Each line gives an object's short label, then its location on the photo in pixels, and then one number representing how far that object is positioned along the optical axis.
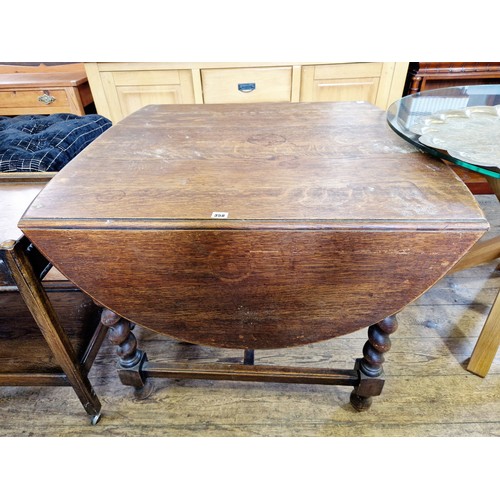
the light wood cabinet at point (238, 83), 2.00
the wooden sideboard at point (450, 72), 1.89
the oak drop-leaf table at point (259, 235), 0.70
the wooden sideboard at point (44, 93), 2.11
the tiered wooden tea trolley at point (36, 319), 0.78
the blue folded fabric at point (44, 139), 1.44
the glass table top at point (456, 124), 0.85
